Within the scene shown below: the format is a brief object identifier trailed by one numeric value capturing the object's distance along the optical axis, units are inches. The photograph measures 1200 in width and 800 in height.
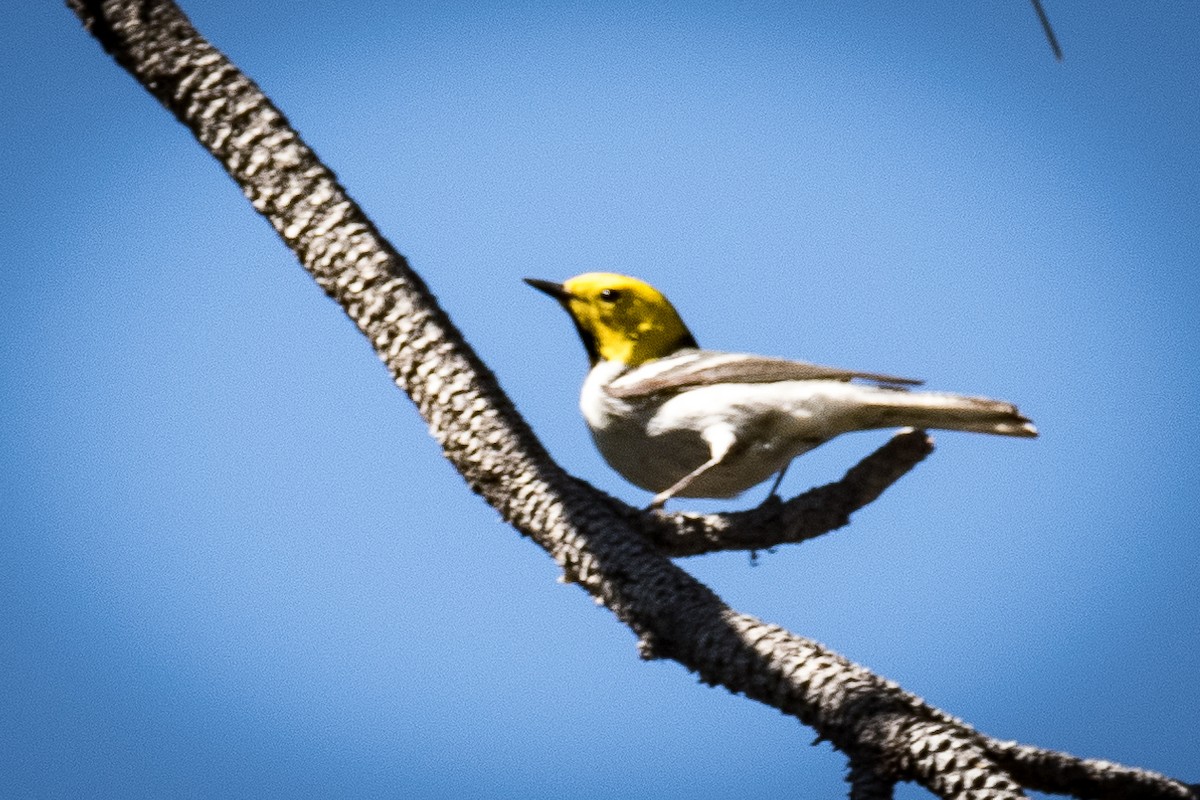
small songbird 347.9
